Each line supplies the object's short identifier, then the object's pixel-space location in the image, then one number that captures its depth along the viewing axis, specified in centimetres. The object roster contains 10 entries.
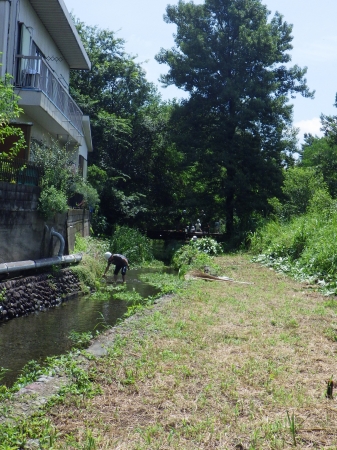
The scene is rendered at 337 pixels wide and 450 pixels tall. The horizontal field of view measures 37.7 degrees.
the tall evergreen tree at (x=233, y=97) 3025
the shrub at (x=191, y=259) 1886
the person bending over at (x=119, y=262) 1759
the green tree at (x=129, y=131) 3438
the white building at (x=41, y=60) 1579
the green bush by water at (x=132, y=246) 2452
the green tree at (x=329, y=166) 2778
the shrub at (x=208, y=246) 2494
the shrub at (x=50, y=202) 1409
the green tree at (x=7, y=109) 1099
